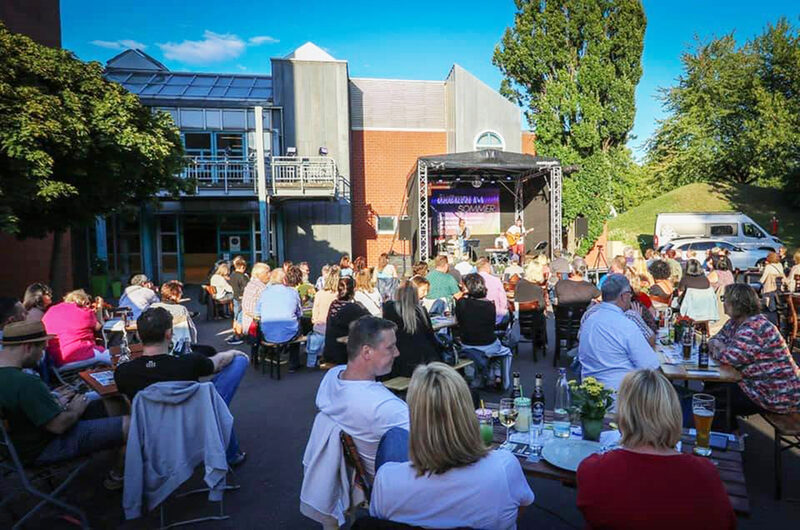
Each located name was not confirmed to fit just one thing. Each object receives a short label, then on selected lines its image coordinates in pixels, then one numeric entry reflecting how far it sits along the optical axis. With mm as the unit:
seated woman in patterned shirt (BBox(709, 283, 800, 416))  3529
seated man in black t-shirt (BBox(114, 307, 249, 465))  3209
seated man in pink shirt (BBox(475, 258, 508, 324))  7008
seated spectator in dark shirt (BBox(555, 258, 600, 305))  6781
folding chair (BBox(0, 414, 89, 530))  2863
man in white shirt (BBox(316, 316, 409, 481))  2230
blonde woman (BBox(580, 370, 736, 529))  1633
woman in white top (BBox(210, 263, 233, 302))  10930
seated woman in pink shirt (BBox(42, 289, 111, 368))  4949
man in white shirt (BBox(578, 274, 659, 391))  3648
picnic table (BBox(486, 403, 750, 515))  2038
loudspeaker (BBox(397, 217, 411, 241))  17656
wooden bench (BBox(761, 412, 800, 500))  3379
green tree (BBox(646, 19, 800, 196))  23672
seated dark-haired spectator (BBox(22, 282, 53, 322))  5381
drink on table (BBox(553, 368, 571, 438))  2803
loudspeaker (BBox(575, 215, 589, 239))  19078
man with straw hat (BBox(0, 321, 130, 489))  2924
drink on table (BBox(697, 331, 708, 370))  3901
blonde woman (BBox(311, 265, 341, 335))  6836
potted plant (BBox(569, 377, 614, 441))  2484
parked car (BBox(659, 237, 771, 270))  16734
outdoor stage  19370
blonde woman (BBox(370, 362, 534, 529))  1631
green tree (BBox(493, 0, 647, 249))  18938
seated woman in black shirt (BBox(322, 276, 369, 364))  5316
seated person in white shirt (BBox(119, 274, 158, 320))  7105
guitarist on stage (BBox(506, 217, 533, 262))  18953
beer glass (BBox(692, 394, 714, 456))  2469
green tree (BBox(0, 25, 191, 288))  7383
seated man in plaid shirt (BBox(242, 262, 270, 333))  7461
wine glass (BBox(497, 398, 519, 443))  2791
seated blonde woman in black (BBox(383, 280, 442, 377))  4637
